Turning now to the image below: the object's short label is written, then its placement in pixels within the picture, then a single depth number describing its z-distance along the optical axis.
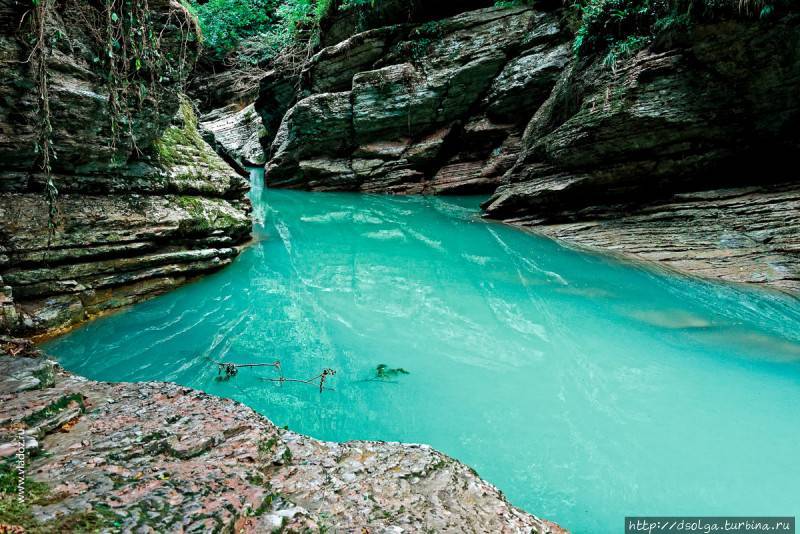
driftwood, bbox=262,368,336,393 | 3.04
